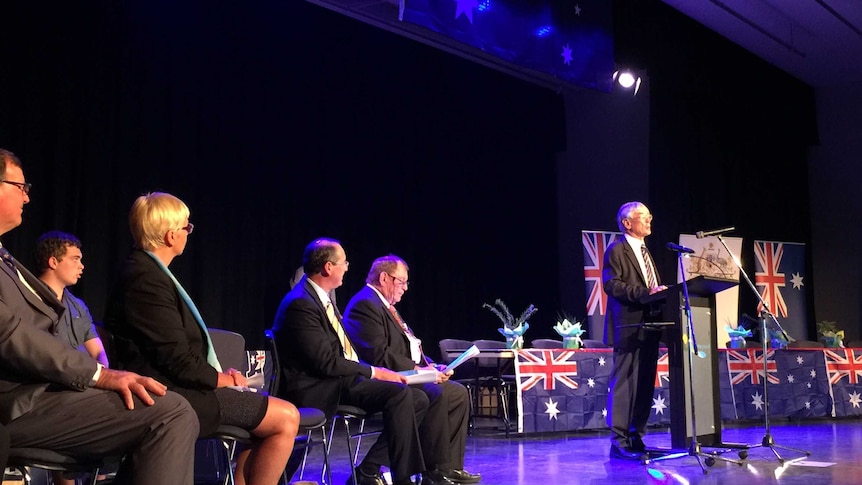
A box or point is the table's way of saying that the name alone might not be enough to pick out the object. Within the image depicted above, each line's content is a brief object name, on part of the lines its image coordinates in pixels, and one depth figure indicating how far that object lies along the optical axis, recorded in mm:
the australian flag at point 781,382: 7965
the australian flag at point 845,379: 8344
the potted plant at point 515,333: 7145
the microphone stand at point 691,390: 4477
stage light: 10234
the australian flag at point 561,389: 6852
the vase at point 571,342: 7305
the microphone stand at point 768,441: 4793
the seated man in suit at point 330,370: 3764
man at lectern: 5039
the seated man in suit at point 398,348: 4207
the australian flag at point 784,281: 10820
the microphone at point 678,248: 4470
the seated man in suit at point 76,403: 2109
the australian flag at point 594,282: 9523
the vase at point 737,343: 8672
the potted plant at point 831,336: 9109
